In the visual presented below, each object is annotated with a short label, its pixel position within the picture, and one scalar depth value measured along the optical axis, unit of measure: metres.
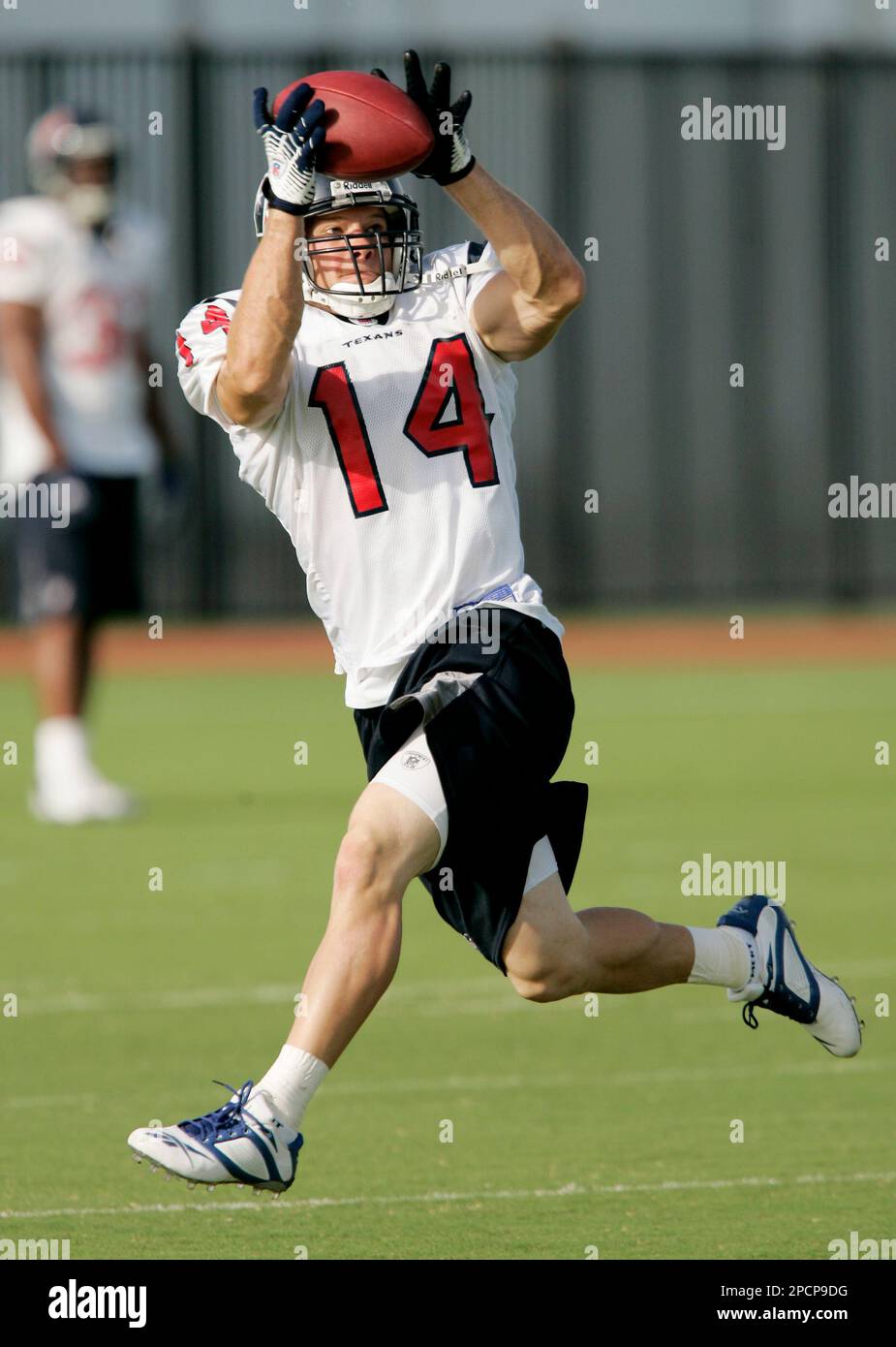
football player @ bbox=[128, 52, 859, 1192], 5.05
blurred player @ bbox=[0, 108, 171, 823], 11.42
